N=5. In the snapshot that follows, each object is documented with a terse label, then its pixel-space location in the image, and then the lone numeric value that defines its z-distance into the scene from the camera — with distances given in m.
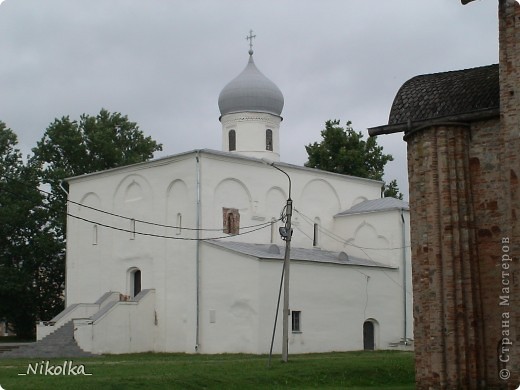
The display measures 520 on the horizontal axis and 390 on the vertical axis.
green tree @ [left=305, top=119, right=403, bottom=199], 48.12
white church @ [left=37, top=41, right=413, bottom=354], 32.50
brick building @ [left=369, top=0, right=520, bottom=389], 15.84
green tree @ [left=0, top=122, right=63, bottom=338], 43.16
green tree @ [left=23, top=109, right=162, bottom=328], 45.22
